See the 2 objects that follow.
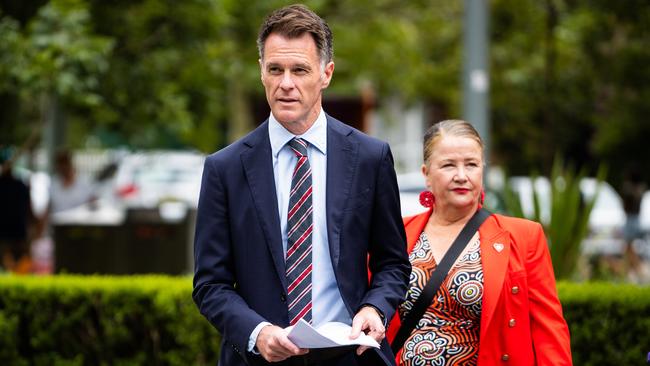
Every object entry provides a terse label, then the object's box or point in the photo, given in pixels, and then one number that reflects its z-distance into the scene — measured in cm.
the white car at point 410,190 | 1513
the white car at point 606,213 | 2016
